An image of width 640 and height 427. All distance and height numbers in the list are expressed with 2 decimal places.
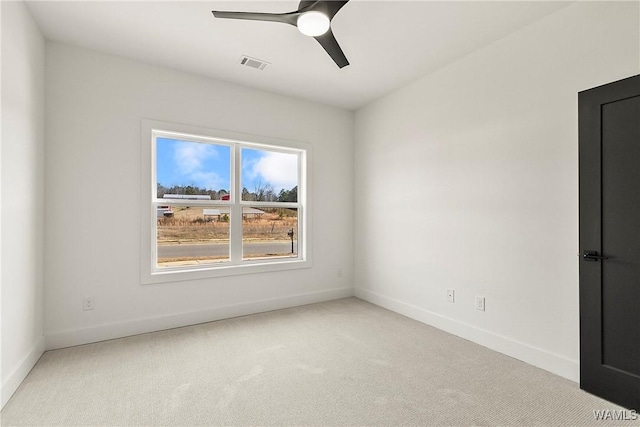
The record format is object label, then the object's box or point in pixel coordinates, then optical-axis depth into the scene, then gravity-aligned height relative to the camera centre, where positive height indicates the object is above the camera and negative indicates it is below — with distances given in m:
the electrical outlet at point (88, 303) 2.89 -0.83
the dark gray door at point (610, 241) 1.96 -0.18
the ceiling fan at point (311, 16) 1.86 +1.24
